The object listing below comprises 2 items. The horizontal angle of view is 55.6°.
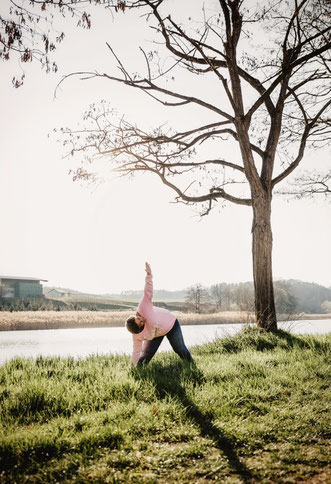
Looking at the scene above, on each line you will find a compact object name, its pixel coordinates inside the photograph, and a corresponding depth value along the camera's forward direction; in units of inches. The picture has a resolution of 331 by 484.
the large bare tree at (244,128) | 298.8
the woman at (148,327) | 202.1
